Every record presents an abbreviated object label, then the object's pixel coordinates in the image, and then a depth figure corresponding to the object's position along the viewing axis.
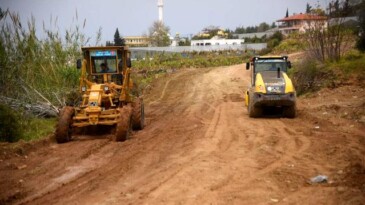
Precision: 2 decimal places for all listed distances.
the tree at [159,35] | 80.38
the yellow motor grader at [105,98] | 12.14
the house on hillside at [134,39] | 118.31
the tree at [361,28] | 22.86
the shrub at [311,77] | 20.48
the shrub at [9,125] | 12.23
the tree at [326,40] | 22.14
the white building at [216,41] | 83.19
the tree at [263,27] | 114.50
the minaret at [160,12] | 96.62
